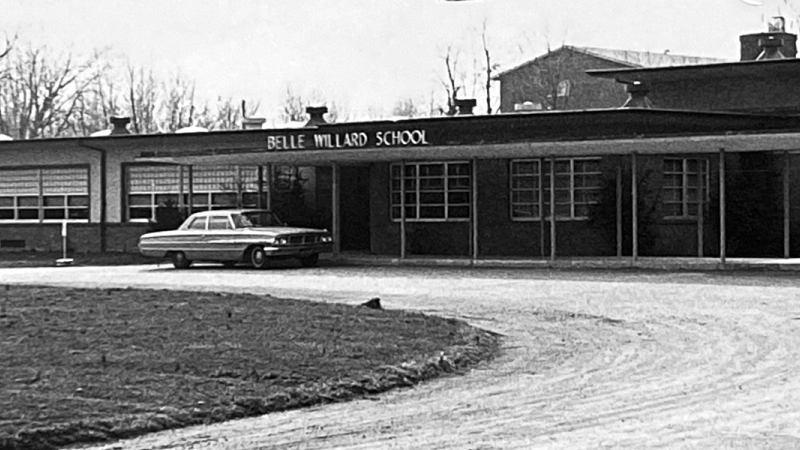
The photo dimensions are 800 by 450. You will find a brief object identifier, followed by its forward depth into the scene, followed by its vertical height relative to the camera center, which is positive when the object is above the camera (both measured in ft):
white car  106.83 -2.14
